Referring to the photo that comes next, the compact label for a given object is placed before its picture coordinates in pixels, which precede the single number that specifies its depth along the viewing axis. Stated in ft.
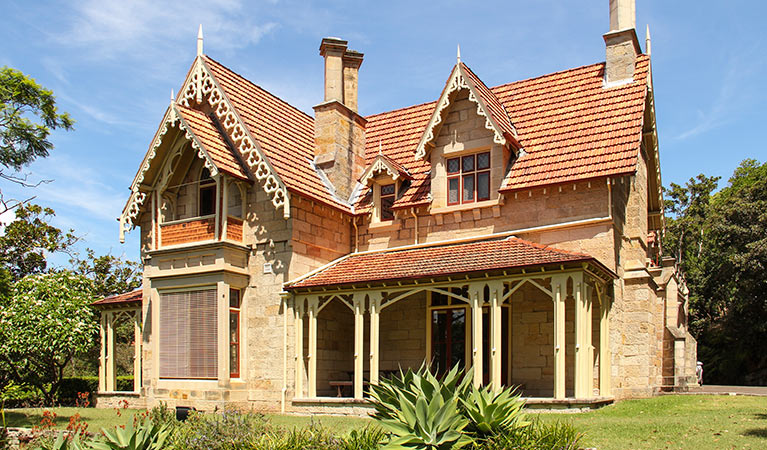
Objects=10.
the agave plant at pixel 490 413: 33.30
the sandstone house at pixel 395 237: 60.90
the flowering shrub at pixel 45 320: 65.82
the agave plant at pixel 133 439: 34.78
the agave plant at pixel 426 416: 32.22
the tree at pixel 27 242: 112.68
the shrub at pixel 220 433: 36.29
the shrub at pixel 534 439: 32.24
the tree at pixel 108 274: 124.26
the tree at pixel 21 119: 62.59
